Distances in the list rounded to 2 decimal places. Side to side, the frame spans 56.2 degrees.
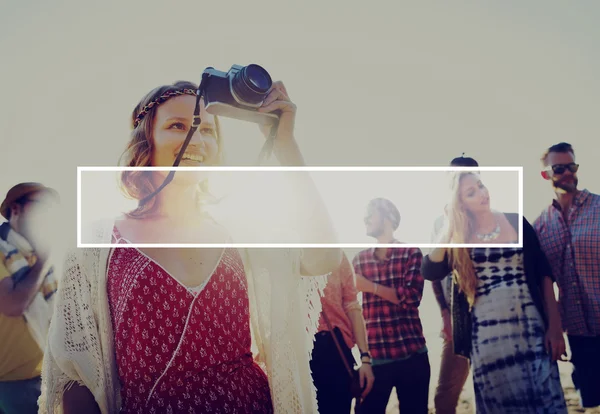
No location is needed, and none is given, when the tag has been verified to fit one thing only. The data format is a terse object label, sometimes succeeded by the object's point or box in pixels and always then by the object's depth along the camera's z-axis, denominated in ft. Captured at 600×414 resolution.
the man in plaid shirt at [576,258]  6.62
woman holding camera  2.65
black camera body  3.09
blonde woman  5.11
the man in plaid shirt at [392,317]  6.19
